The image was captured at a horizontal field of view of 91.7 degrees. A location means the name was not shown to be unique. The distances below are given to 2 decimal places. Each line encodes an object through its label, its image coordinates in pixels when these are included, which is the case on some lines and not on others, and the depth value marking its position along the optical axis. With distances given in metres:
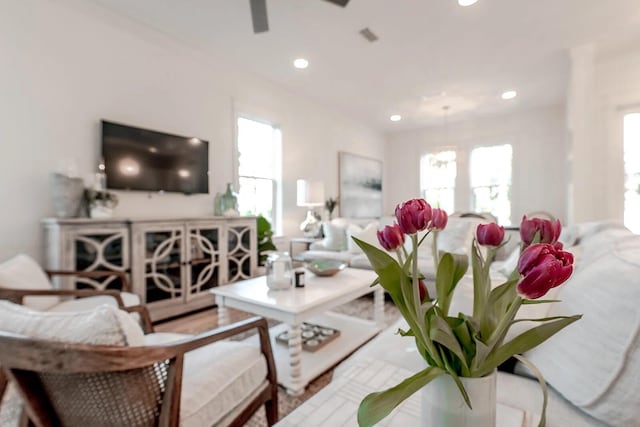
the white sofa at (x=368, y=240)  3.32
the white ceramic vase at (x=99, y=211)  2.51
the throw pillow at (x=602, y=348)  0.68
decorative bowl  2.40
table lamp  4.46
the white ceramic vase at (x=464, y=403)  0.51
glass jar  2.04
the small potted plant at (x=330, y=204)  5.42
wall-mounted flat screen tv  2.80
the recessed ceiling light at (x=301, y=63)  3.71
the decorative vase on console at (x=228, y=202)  3.53
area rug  1.49
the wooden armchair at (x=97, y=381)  0.72
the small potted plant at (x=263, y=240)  3.93
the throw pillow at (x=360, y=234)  3.72
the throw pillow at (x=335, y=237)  4.13
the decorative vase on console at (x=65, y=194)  2.41
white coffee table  1.68
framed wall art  5.85
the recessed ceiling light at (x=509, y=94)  4.80
